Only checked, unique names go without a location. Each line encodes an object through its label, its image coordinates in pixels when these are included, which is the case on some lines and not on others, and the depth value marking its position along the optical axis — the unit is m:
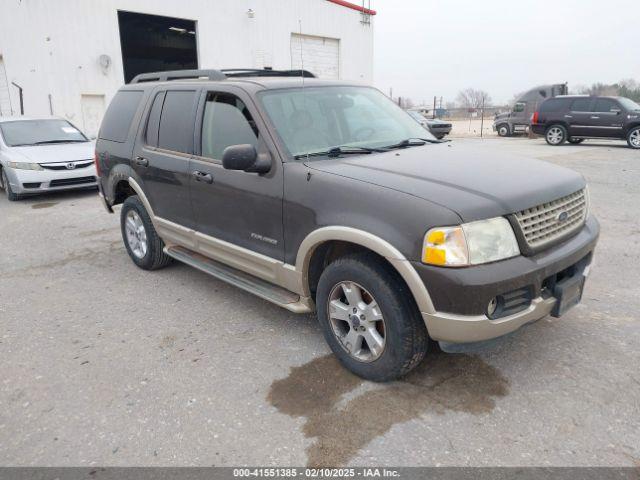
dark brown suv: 2.62
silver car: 9.04
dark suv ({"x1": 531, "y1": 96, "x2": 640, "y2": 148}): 16.30
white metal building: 14.48
